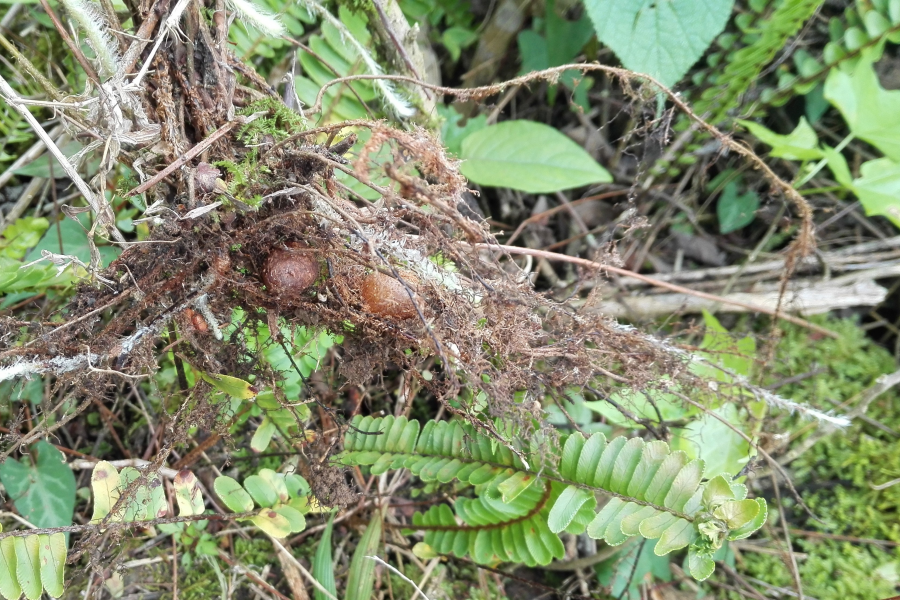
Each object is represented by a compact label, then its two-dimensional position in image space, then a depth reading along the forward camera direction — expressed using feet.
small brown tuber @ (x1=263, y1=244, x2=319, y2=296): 1.09
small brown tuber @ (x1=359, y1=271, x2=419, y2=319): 1.11
